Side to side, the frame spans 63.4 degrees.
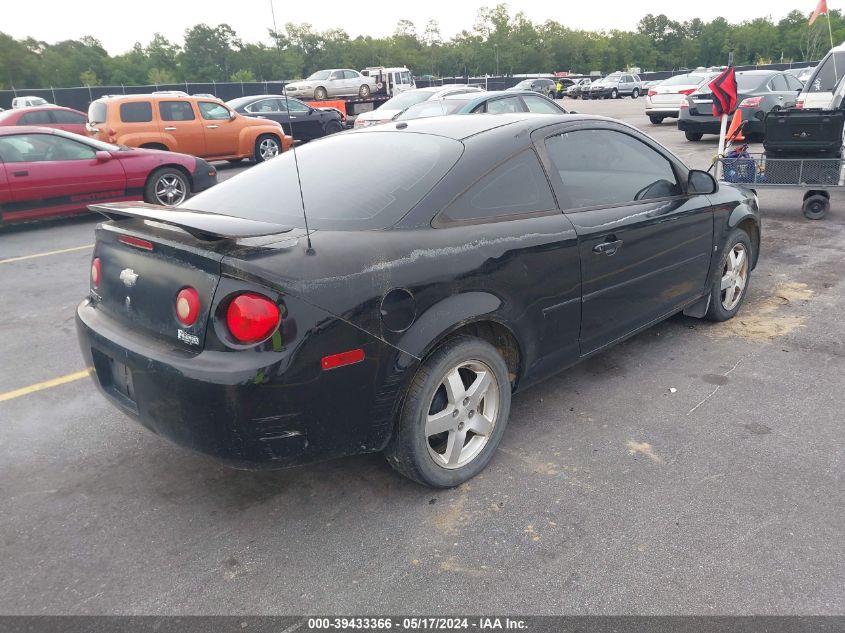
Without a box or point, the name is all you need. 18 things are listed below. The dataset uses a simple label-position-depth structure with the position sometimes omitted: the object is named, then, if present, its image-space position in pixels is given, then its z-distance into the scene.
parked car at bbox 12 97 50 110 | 30.71
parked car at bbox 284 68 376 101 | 30.94
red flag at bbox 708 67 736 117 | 8.62
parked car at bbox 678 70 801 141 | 15.44
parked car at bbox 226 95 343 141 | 17.67
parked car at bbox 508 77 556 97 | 42.38
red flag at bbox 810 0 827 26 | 12.13
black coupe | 2.52
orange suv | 13.21
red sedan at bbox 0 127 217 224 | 9.06
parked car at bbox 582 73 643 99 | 48.88
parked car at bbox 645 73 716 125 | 21.16
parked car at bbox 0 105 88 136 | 13.40
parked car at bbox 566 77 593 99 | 51.15
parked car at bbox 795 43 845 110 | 11.50
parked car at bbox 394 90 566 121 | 12.60
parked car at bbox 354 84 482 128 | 15.82
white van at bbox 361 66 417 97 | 32.41
